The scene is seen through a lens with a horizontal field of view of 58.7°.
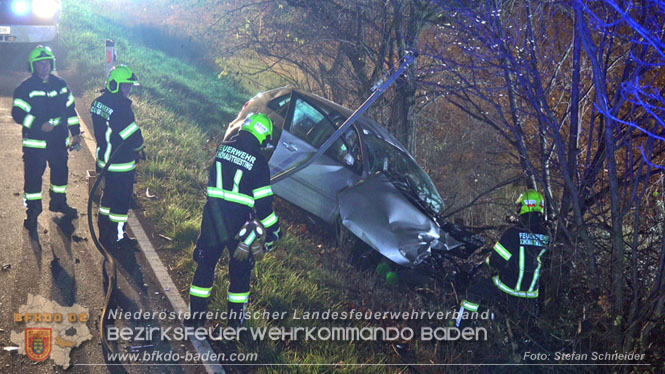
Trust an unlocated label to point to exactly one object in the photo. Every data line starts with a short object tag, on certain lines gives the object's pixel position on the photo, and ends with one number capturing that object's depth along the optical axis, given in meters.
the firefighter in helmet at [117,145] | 6.24
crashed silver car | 6.42
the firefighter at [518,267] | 5.40
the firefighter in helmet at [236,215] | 4.91
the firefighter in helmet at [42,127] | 6.29
